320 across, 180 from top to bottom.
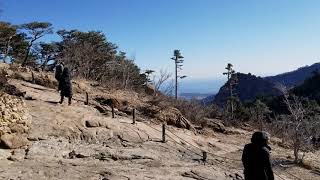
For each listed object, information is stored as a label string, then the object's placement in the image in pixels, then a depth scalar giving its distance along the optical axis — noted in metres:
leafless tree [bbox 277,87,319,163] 12.48
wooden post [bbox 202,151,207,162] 8.86
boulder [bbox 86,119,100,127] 9.39
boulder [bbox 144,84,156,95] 21.39
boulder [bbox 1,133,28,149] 7.42
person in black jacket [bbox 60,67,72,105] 10.22
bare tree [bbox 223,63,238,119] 30.75
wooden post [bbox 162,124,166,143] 9.74
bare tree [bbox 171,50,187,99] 32.63
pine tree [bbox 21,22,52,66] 26.44
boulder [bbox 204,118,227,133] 14.29
